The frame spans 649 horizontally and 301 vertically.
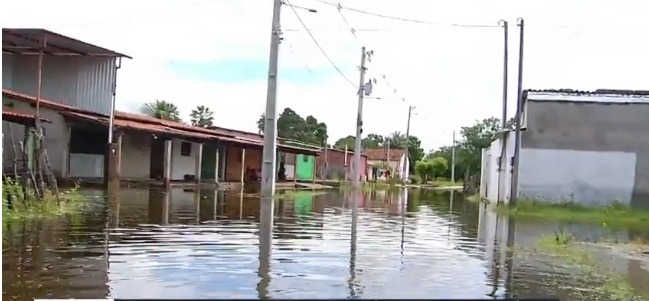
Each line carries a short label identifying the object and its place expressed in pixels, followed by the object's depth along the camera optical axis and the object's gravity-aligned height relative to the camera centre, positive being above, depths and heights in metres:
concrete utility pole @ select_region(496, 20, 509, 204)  29.10 +1.45
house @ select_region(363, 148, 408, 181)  77.58 +0.70
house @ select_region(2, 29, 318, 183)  26.47 +1.32
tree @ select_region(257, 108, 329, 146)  81.78 +4.25
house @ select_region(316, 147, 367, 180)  65.06 +0.21
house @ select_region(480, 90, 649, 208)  25.58 +1.05
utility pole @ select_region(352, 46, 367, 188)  39.56 +2.37
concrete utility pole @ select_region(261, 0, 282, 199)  24.91 +1.56
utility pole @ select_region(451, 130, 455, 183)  78.15 +0.39
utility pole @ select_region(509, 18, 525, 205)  25.91 +1.73
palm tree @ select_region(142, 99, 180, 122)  50.80 +3.48
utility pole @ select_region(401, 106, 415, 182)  69.43 +0.82
